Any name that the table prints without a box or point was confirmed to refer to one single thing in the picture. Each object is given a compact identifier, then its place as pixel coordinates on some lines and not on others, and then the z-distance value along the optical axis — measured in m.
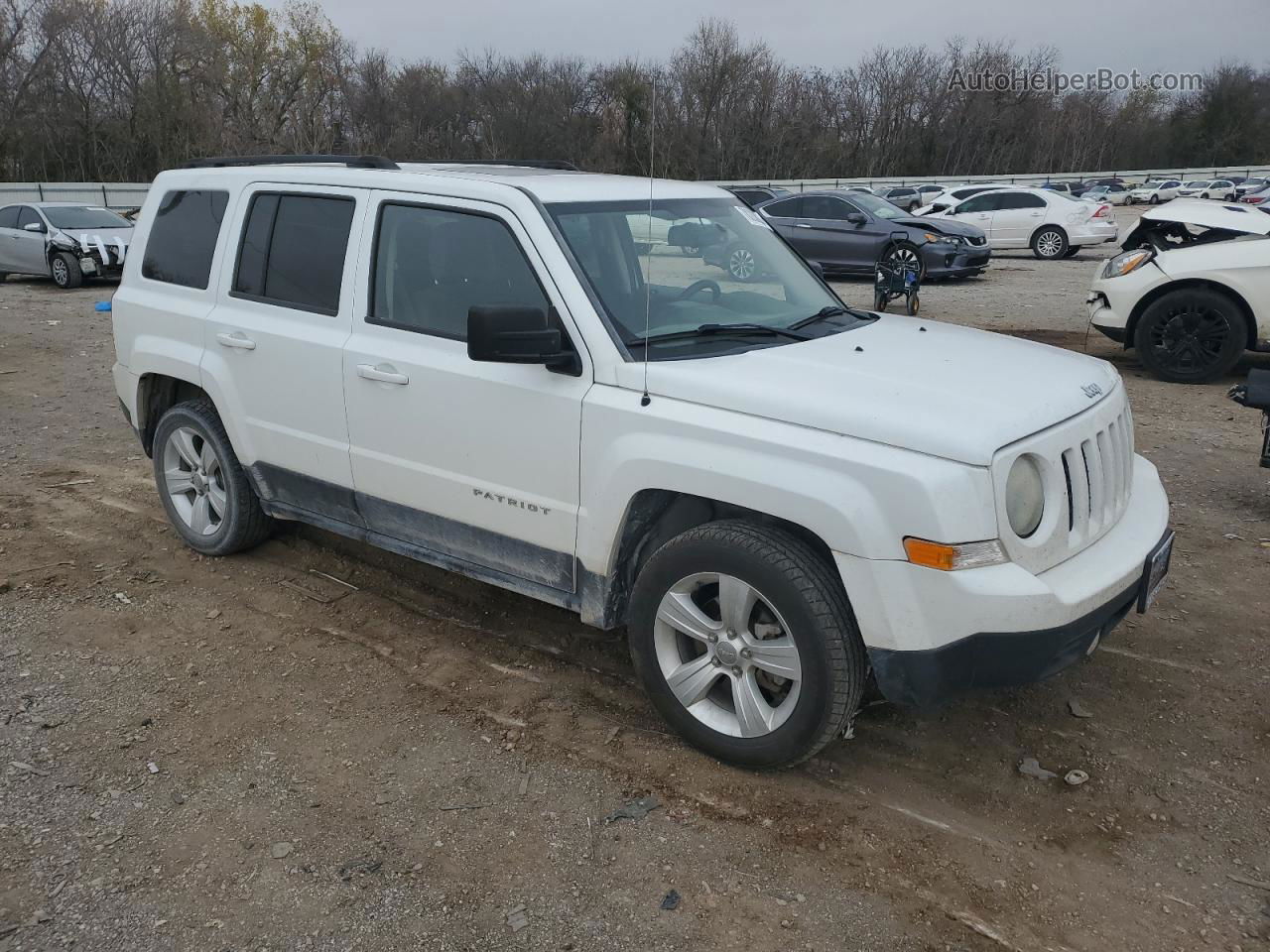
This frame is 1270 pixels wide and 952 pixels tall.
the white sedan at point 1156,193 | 48.19
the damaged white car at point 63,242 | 16.78
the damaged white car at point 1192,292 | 8.75
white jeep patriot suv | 2.95
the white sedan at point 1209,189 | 41.83
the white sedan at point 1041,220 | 21.84
